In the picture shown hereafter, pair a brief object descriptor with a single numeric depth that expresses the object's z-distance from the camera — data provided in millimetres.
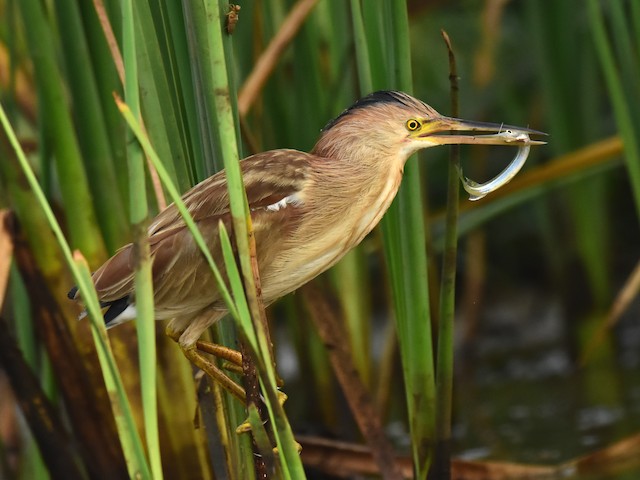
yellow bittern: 5018
